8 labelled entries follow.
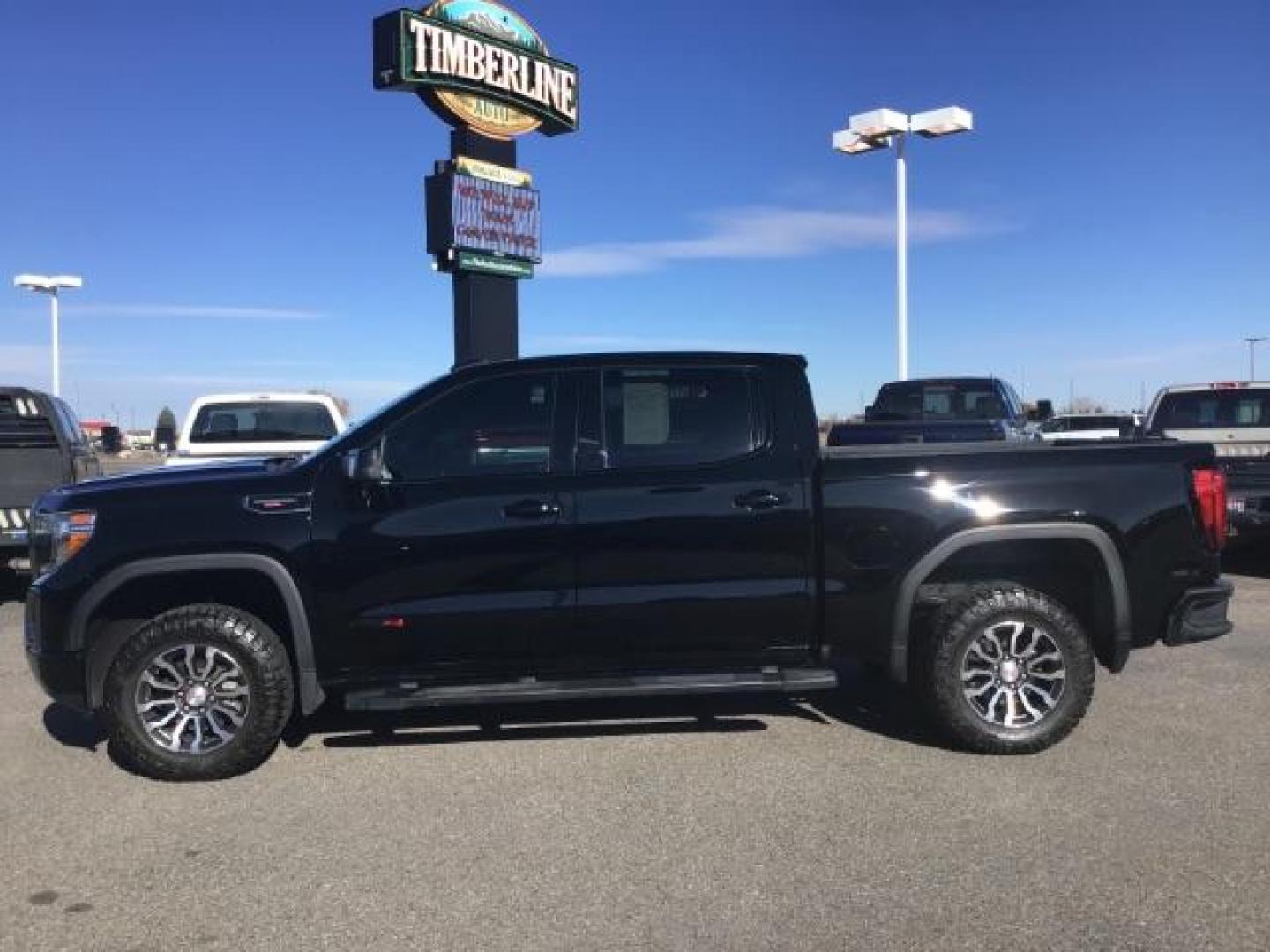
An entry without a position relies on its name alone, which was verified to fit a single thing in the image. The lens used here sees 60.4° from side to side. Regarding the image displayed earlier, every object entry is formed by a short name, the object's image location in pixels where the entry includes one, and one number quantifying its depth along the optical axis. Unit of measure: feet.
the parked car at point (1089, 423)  73.70
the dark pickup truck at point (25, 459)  29.09
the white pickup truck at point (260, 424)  36.70
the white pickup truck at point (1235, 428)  33.58
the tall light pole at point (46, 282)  126.52
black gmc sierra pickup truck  16.22
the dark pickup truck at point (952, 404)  41.96
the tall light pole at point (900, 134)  84.64
